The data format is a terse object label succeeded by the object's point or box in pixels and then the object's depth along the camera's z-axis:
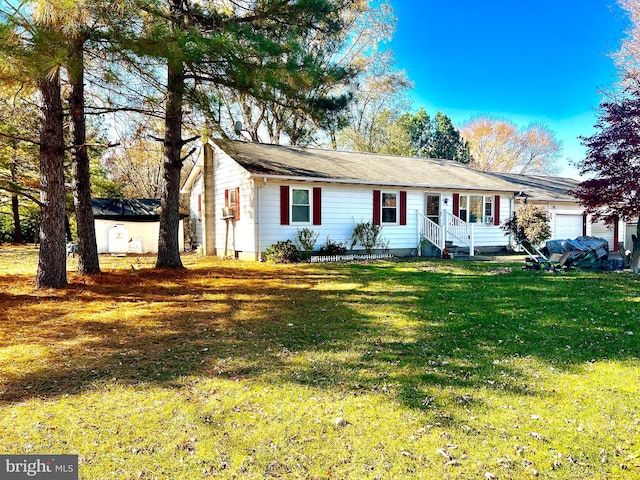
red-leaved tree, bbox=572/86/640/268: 9.86
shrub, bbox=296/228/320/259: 13.22
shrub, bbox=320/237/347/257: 13.59
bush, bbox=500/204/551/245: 14.28
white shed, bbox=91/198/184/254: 16.37
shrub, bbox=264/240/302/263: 12.54
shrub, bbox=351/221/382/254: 14.26
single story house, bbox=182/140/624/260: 13.21
